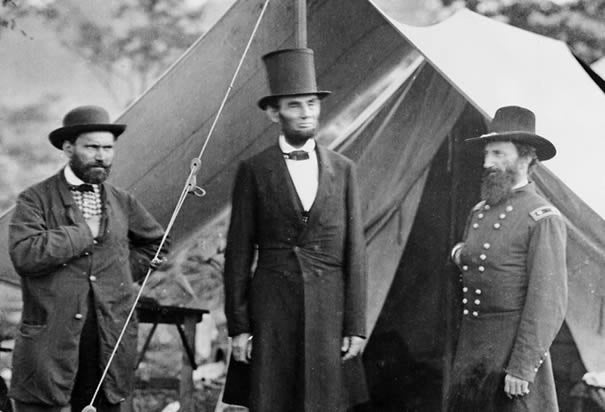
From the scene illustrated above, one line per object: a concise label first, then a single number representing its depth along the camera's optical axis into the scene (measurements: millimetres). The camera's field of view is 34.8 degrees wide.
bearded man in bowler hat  4113
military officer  4031
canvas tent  4641
